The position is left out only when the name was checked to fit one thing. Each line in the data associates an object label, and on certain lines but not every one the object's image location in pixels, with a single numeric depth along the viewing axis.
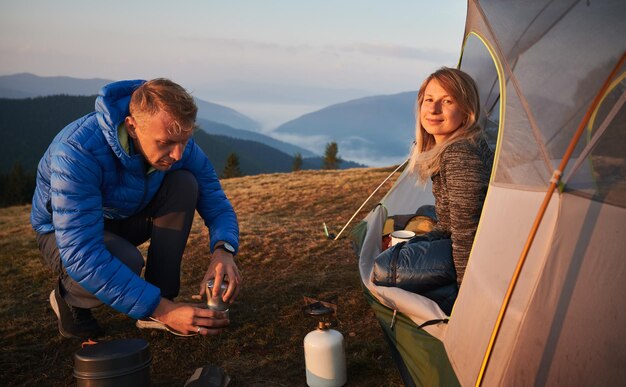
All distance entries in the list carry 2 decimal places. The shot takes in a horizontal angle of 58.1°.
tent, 2.23
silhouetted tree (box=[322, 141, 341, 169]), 57.06
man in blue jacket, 2.94
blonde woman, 3.09
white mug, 4.14
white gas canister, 2.99
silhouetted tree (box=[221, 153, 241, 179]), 57.28
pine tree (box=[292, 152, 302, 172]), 63.73
